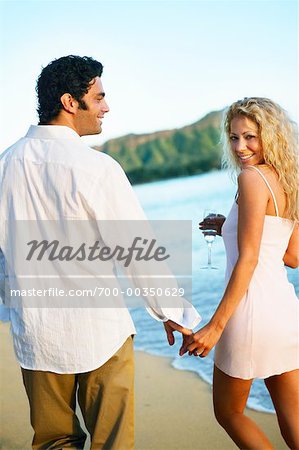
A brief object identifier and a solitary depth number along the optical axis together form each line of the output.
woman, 1.89
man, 1.71
